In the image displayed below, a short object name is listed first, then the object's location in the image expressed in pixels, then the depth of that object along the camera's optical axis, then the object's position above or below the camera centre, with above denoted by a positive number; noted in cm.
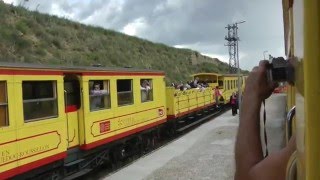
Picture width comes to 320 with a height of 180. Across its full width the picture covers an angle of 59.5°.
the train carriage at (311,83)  48 -1
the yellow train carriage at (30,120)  476 -58
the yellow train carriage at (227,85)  1968 -17
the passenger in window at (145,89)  932 -14
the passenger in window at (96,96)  702 -24
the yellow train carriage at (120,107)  683 -61
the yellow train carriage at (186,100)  1207 -83
